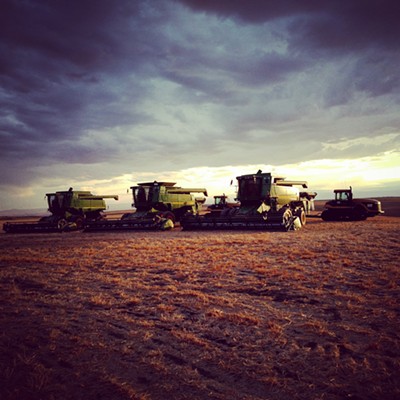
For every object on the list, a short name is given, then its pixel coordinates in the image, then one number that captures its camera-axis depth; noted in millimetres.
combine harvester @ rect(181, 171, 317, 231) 17922
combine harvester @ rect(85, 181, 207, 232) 21297
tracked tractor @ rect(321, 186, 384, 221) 24734
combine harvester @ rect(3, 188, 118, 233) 23531
